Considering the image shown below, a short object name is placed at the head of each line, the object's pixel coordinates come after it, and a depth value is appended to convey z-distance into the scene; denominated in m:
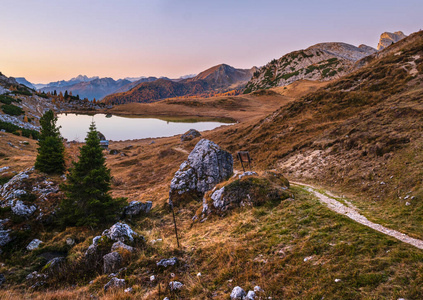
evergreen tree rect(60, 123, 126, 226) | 14.33
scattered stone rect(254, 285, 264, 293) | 6.16
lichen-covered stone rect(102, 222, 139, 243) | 10.38
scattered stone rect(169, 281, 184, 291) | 7.11
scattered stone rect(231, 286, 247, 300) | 6.07
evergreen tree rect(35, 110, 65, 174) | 19.27
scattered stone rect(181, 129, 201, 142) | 57.17
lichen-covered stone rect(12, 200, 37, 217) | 13.98
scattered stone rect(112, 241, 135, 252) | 9.56
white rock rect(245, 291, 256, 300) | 5.94
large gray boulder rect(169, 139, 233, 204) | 19.89
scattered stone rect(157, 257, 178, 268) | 8.53
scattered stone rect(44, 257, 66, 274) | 9.36
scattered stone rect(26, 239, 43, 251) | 11.93
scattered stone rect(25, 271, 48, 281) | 9.31
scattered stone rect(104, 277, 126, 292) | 7.50
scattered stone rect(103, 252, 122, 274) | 8.77
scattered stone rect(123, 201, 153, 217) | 17.09
